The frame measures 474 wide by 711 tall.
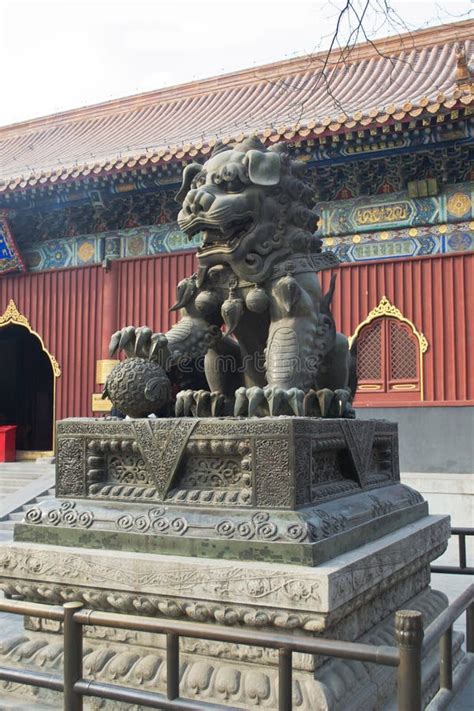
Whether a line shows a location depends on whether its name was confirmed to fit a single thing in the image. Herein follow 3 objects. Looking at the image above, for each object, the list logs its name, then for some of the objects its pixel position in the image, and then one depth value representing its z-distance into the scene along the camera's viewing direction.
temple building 9.46
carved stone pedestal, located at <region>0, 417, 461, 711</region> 2.57
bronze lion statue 3.38
